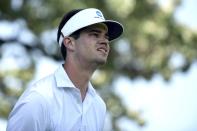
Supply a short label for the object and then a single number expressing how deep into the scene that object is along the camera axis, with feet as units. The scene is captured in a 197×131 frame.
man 26.86
